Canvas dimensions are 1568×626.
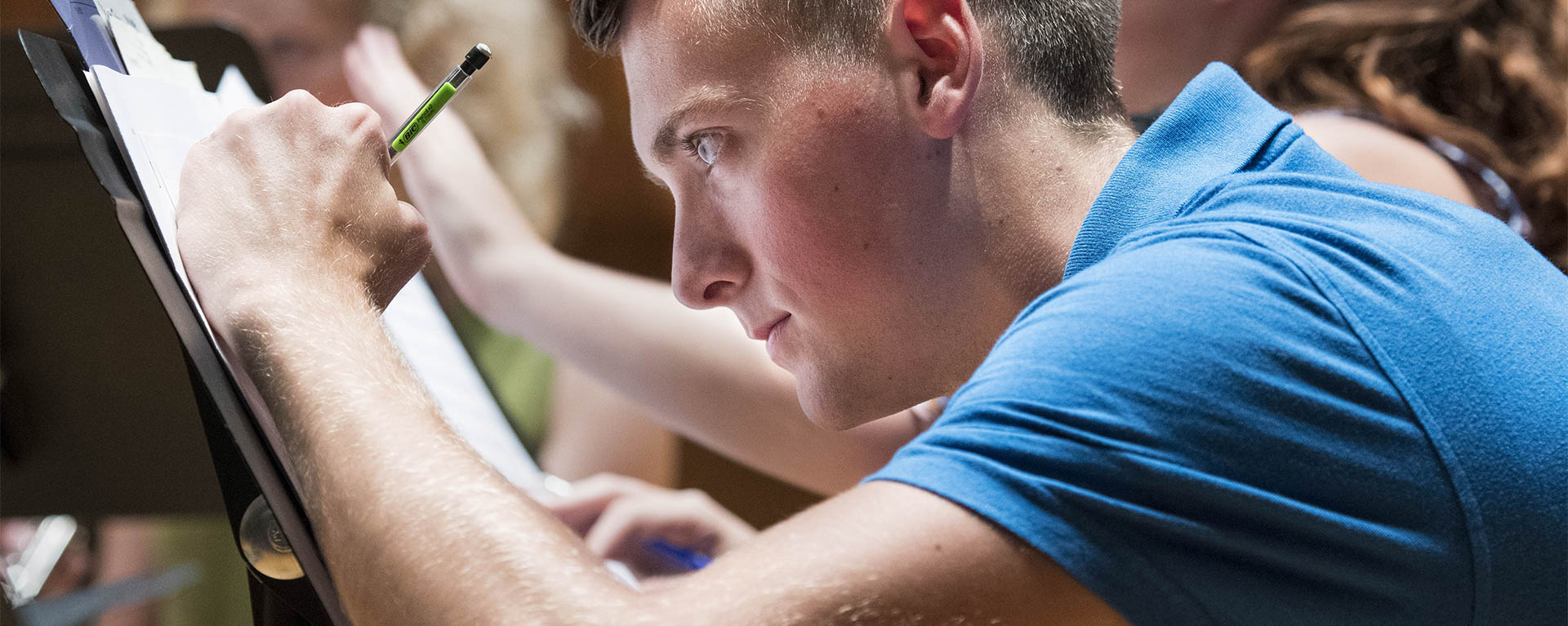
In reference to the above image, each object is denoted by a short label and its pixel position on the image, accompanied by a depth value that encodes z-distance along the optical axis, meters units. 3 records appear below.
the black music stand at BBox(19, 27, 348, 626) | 1.66
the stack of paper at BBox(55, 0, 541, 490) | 1.69
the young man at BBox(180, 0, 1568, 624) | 1.62
